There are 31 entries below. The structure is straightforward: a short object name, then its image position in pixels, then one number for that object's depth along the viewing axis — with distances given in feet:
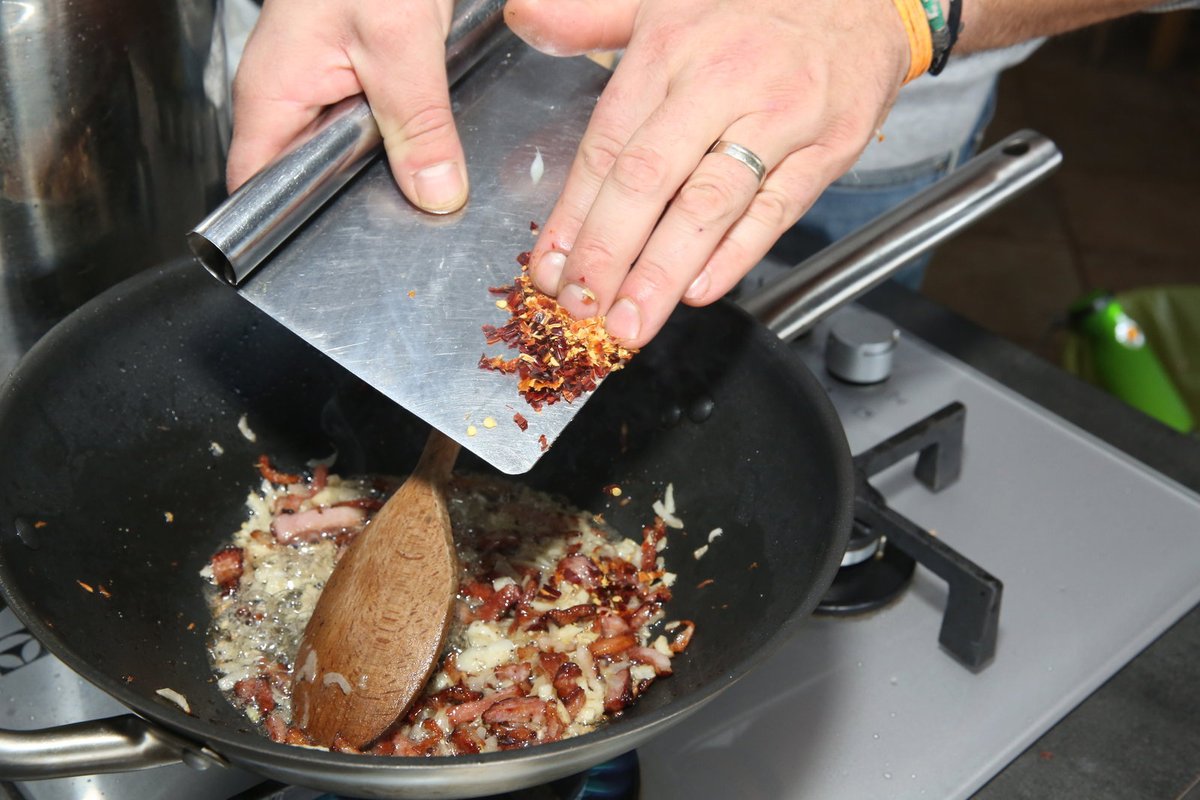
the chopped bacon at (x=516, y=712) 2.63
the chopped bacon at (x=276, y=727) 2.60
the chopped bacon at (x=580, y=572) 3.02
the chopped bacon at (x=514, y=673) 2.78
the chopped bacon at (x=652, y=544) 3.07
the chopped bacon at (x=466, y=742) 2.59
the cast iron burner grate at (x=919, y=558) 2.97
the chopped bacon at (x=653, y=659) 2.72
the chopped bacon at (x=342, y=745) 2.53
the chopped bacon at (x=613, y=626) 2.88
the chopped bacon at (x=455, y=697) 2.72
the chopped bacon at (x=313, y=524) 3.10
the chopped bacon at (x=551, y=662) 2.78
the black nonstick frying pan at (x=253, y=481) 1.98
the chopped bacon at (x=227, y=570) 2.97
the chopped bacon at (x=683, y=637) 2.76
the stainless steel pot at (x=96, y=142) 2.75
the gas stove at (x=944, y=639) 2.77
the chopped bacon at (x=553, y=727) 2.59
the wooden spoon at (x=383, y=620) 2.56
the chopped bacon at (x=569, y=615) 2.91
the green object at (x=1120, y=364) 5.38
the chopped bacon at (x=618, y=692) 2.69
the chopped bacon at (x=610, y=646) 2.81
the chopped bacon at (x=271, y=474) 3.22
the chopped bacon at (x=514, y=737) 2.58
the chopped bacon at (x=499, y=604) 2.96
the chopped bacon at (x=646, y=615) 2.93
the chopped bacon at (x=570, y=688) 2.67
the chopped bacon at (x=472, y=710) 2.66
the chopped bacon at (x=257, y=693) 2.70
